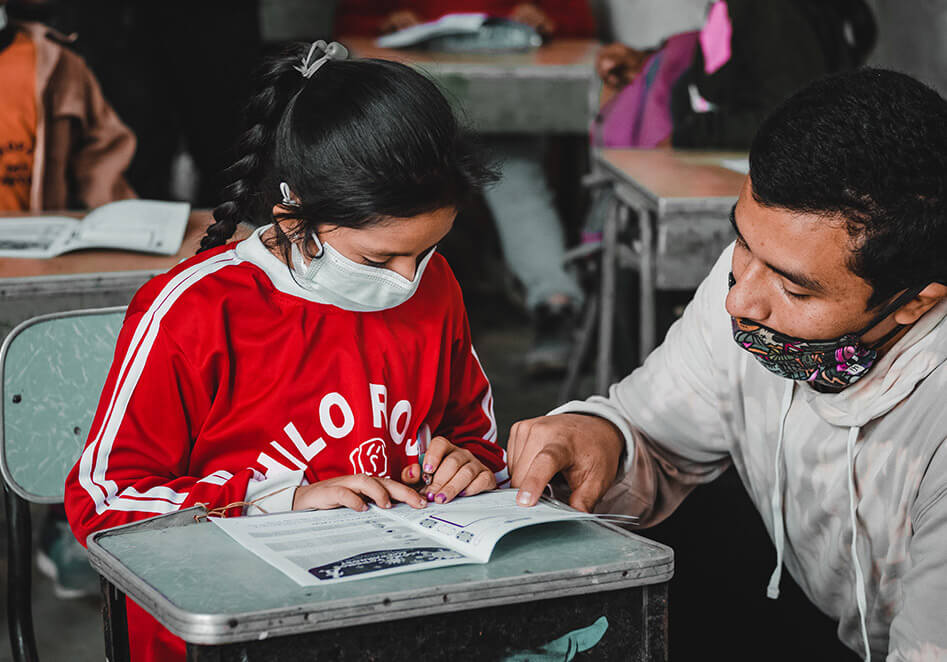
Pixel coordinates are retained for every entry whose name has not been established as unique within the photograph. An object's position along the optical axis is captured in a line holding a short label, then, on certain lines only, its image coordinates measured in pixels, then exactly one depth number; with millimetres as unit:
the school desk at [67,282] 1962
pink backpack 3047
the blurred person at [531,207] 4113
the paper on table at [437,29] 4047
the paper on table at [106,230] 2135
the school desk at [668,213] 2334
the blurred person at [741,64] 2791
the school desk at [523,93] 3742
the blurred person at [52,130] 2611
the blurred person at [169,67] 3676
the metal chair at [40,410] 1523
